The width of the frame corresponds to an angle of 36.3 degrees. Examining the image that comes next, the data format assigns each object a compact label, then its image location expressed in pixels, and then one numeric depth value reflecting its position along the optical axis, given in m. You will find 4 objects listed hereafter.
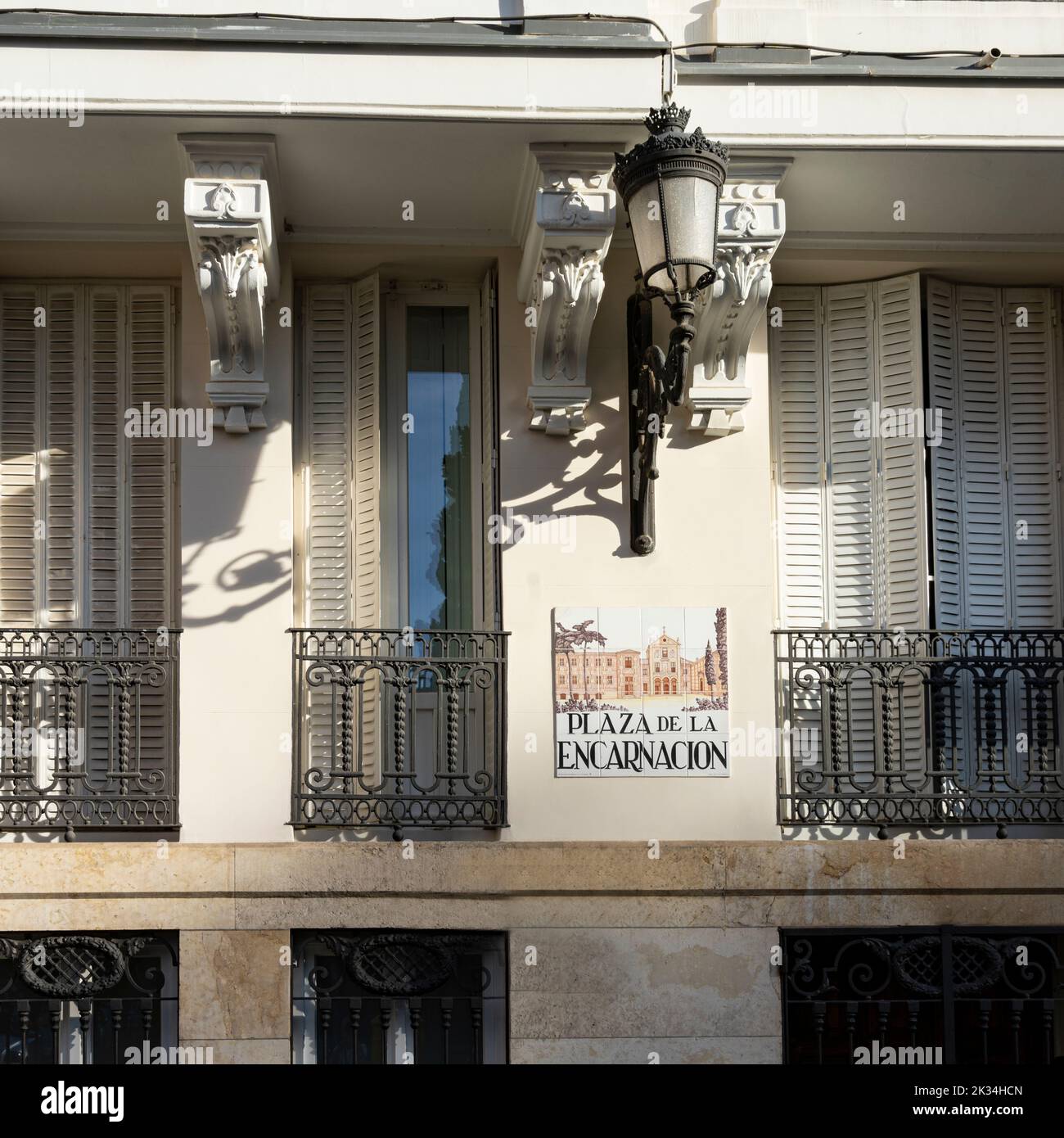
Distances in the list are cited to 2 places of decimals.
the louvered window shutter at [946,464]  8.59
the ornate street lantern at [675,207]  6.85
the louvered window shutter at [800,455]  8.66
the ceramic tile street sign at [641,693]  7.93
